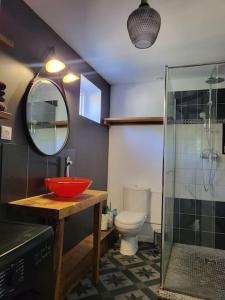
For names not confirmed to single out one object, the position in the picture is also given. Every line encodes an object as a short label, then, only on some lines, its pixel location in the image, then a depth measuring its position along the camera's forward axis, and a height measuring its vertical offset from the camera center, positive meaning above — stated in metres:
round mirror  1.91 +0.39
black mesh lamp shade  1.38 +0.84
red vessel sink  1.85 -0.23
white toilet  2.72 -0.70
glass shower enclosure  2.95 +0.00
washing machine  0.81 -0.41
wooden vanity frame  1.54 -0.43
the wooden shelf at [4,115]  1.43 +0.27
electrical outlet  1.61 +0.18
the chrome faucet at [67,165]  2.38 -0.06
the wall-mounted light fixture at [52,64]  2.07 +0.86
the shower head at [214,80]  2.96 +1.08
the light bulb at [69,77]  2.36 +0.84
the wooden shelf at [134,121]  3.31 +0.60
